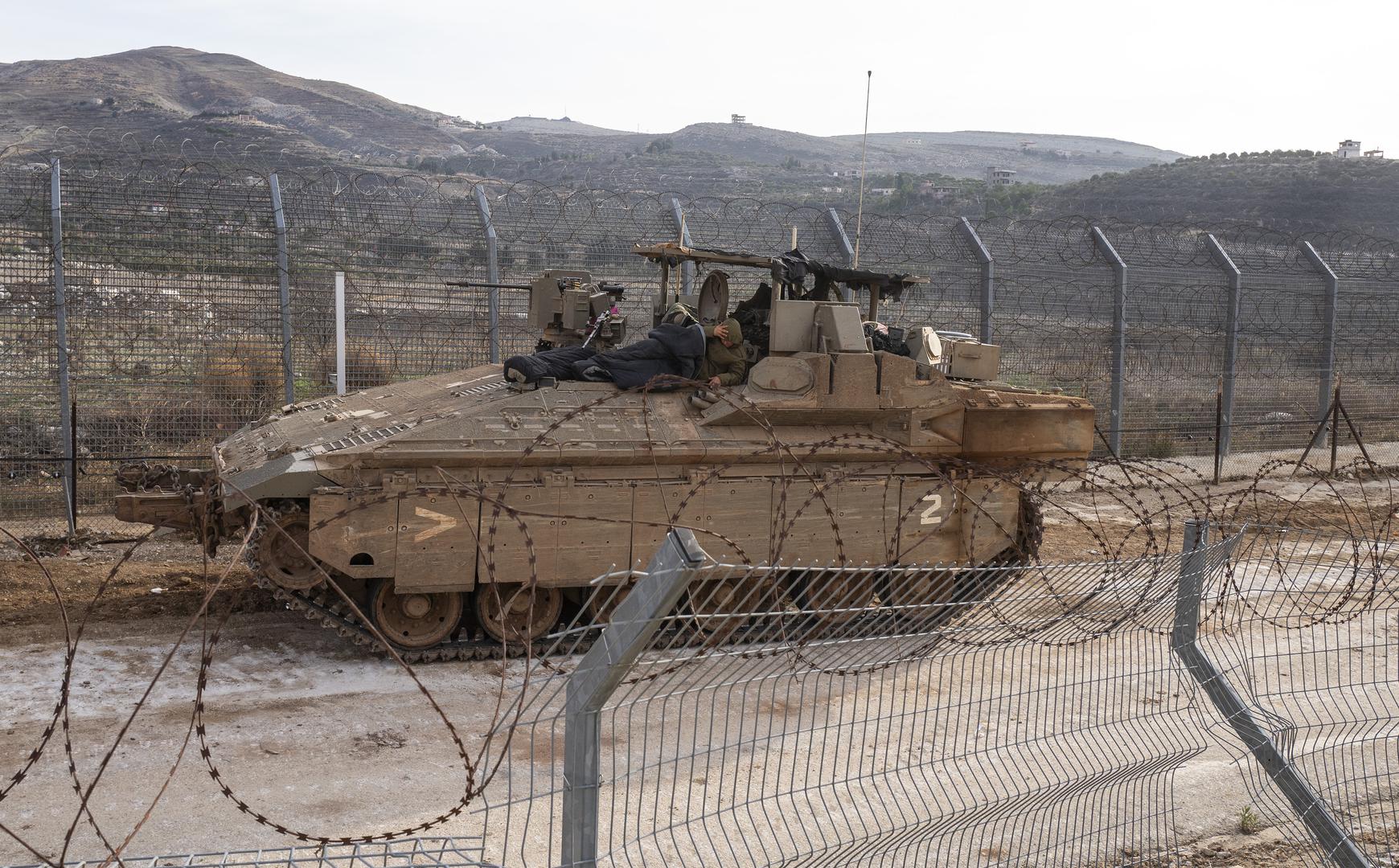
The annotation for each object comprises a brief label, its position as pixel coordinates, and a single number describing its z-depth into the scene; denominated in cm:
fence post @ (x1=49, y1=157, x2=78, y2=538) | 1176
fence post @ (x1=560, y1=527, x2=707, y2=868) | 307
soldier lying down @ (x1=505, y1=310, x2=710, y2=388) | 924
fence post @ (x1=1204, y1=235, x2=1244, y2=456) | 1777
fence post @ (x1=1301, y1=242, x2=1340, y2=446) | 1884
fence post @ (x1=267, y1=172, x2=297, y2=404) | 1257
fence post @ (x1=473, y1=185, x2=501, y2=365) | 1327
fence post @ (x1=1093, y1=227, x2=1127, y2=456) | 1666
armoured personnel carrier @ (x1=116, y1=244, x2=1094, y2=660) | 830
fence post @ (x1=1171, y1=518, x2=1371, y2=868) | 513
